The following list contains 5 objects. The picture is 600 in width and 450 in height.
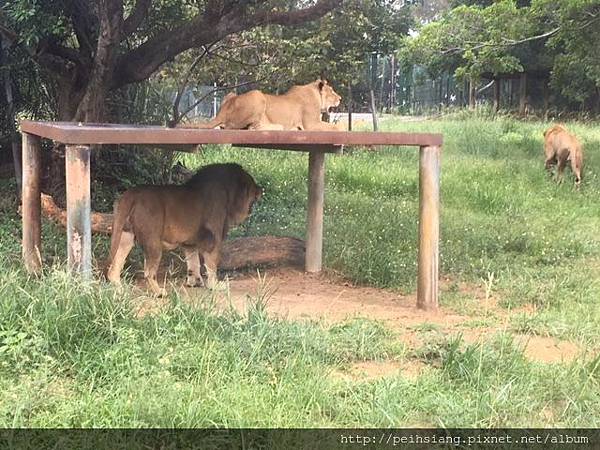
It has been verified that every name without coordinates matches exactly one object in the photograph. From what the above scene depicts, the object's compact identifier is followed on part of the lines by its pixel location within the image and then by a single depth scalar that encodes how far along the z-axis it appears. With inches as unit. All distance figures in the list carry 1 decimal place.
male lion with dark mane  239.6
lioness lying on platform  261.7
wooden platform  189.2
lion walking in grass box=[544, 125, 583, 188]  545.2
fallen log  303.0
